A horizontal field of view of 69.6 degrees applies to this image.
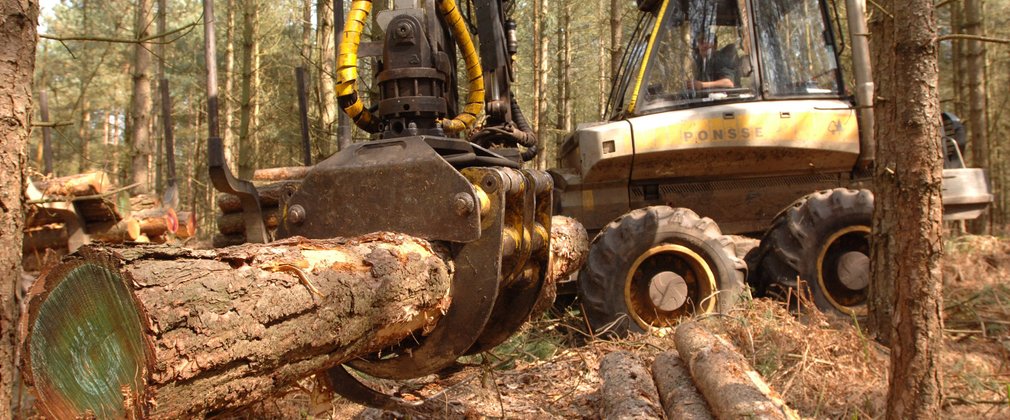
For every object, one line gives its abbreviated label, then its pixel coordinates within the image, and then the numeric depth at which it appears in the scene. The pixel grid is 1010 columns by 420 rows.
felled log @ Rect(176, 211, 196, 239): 9.87
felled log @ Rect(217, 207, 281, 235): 7.54
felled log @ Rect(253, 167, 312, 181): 7.73
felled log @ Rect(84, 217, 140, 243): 8.04
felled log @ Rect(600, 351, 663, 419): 3.60
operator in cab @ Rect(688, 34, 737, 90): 6.25
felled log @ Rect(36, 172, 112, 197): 7.26
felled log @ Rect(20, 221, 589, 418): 1.63
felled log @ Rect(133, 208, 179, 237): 9.14
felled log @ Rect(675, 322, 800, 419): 3.06
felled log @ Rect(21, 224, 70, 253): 7.62
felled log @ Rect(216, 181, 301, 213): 7.16
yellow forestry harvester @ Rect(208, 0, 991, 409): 3.64
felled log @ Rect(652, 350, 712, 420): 3.47
